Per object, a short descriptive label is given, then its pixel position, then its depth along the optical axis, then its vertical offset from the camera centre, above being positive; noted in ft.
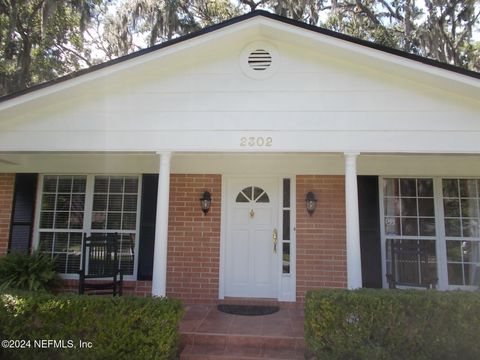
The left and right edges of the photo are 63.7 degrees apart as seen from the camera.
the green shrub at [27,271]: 20.04 -2.35
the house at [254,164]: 16.75 +3.57
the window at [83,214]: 22.85 +0.84
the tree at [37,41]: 37.52 +20.32
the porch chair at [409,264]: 20.66 -1.62
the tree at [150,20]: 41.73 +23.28
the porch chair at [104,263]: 20.38 -1.85
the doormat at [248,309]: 19.69 -4.09
